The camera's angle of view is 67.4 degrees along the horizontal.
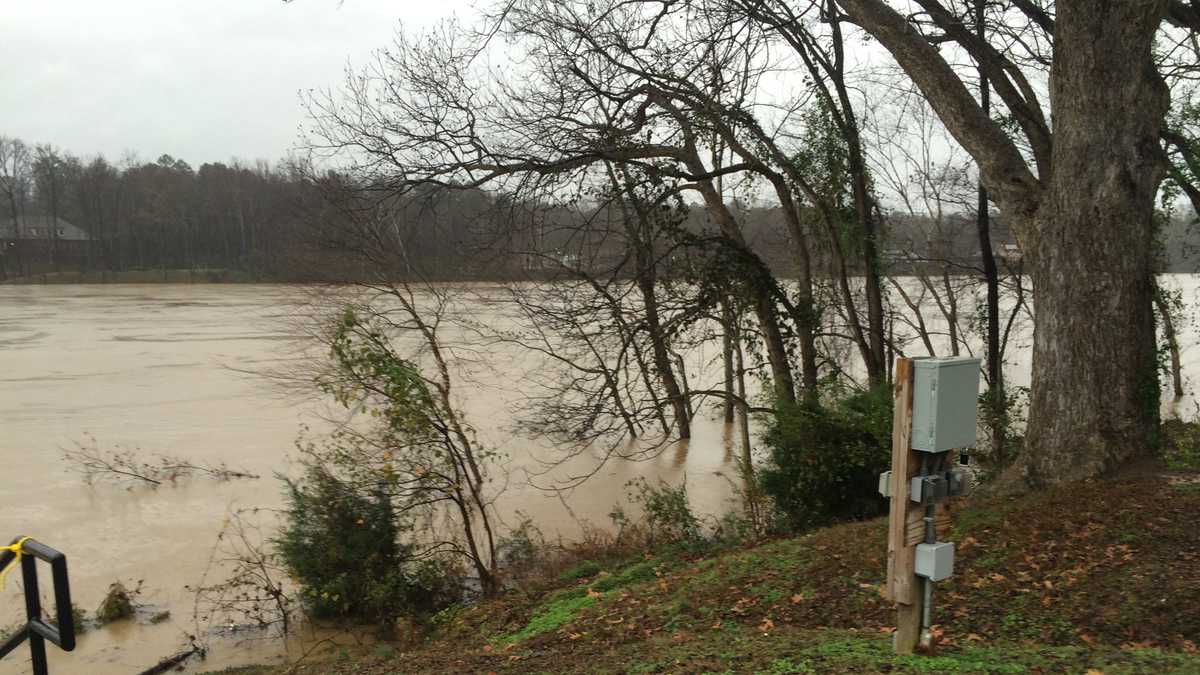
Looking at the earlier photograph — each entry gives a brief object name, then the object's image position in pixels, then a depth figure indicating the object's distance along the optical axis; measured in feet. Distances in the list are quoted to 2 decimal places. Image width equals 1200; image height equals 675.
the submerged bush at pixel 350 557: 33.06
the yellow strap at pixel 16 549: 13.67
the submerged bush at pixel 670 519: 37.06
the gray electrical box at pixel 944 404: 12.26
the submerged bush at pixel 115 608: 34.94
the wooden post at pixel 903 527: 12.67
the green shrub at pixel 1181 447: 24.80
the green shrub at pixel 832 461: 33.40
